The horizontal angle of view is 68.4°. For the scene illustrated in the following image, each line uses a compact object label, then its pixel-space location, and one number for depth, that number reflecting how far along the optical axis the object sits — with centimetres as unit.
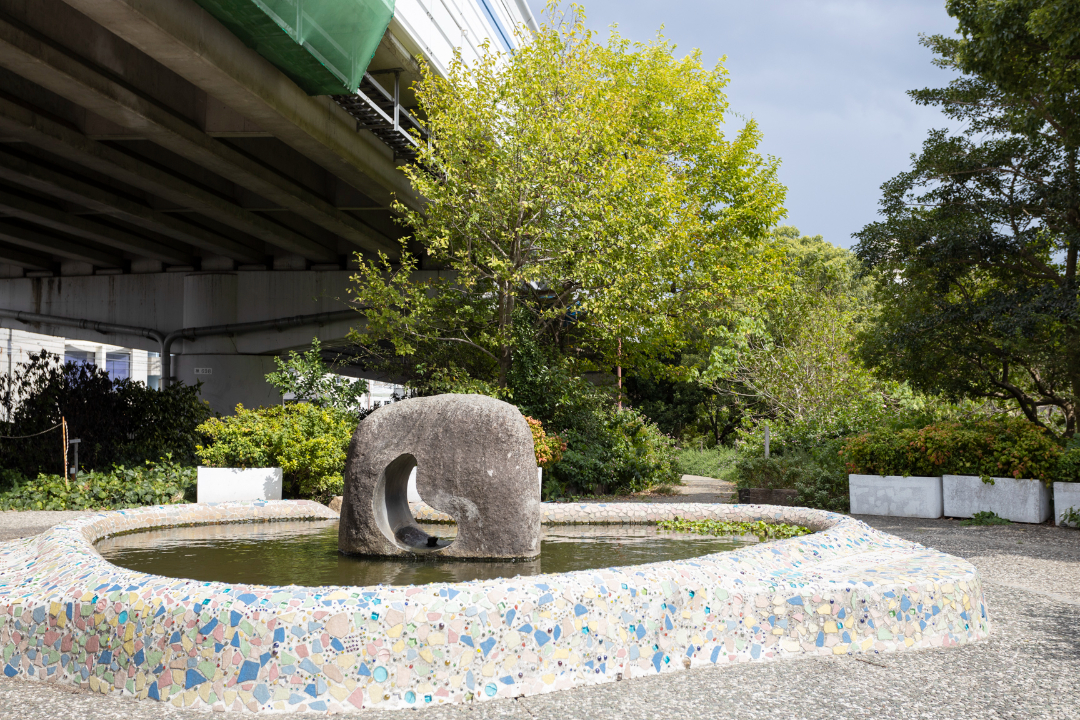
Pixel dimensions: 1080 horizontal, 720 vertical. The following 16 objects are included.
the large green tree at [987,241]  1205
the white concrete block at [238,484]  1221
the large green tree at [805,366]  1594
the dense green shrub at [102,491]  1285
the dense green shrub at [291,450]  1234
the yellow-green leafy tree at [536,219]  1489
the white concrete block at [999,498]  1086
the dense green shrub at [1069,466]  1045
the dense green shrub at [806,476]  1277
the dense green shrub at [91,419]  1554
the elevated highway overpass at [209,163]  1197
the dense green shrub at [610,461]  1552
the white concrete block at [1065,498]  1046
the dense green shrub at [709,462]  2139
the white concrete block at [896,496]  1164
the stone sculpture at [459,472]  655
